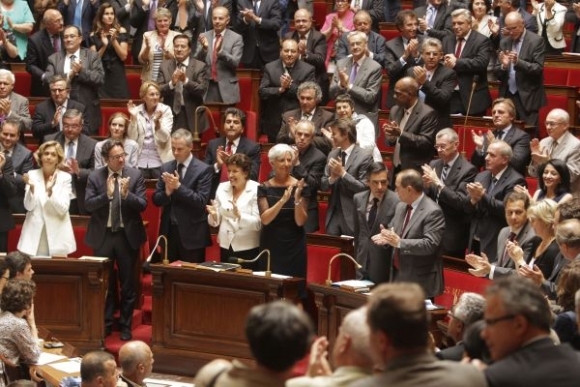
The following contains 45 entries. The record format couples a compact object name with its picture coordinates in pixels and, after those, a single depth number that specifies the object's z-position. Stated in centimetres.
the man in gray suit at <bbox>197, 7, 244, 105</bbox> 1841
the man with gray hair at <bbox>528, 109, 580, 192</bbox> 1466
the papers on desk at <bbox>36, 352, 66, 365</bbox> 1141
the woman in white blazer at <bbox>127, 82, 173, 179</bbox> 1669
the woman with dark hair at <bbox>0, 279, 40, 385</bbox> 1109
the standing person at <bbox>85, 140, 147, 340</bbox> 1466
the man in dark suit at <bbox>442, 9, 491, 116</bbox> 1725
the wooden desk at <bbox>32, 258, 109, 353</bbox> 1459
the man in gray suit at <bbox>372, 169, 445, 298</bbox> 1259
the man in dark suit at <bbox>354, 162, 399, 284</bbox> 1327
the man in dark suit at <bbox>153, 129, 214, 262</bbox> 1485
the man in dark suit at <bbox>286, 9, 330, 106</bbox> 1831
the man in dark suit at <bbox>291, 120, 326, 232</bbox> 1506
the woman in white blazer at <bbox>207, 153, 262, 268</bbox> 1423
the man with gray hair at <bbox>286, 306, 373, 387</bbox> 575
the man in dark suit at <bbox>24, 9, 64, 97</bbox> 1862
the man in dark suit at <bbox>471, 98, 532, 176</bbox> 1493
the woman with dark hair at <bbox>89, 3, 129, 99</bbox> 1873
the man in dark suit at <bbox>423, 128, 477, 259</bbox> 1422
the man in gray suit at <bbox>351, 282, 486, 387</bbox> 542
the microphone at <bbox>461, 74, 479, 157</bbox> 1718
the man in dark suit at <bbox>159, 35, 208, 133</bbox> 1772
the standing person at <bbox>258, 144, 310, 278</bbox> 1392
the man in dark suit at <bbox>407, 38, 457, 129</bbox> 1634
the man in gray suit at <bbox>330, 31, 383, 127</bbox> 1678
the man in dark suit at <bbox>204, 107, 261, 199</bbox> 1597
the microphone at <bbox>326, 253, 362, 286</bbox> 1320
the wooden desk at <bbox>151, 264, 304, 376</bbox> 1384
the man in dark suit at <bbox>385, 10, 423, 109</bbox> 1750
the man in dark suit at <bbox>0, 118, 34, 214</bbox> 1565
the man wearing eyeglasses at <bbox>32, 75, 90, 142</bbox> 1700
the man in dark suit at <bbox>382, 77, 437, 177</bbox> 1562
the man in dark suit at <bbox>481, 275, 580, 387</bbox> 577
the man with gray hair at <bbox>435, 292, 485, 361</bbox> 768
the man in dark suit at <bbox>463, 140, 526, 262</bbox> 1385
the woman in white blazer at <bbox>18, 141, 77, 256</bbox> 1473
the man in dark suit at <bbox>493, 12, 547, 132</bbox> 1691
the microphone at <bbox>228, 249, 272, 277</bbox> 1371
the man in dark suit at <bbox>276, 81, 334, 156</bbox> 1617
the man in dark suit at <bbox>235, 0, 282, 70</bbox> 1932
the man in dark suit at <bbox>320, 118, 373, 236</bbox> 1471
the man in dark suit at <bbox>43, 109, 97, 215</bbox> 1588
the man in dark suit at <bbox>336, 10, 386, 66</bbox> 1800
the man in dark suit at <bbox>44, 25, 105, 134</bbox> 1780
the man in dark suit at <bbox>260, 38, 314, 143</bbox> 1758
